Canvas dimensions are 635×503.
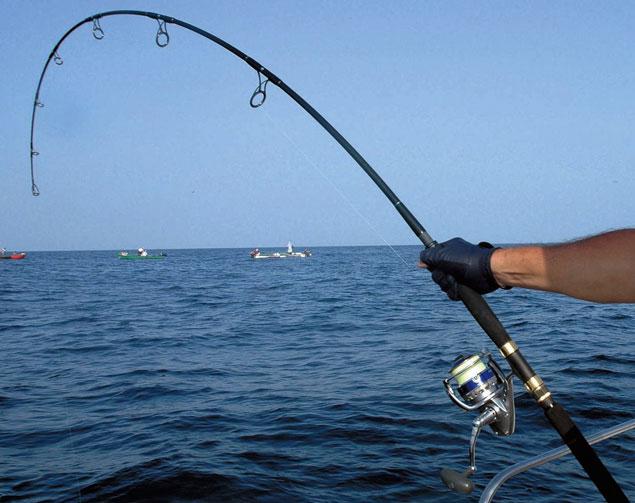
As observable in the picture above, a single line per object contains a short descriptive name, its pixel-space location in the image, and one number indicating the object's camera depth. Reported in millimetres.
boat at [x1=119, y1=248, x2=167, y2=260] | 75719
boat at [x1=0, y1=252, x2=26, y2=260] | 77856
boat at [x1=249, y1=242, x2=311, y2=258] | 78331
